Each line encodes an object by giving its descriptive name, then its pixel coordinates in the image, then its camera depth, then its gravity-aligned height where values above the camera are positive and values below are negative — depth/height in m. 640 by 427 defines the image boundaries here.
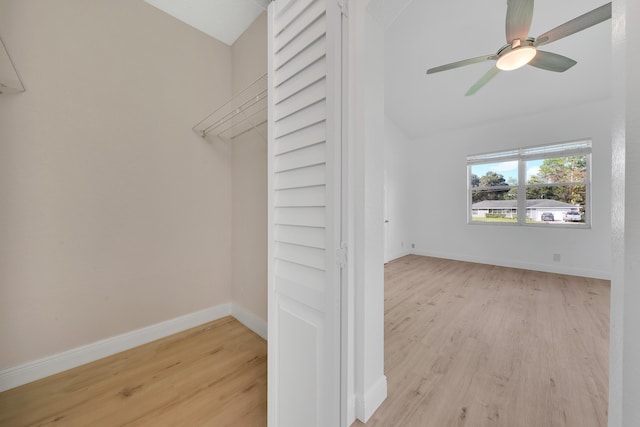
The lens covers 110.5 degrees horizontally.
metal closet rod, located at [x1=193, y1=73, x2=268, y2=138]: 1.82 +0.82
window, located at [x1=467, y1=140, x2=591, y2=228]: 3.49 +0.43
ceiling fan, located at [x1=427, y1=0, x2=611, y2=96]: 1.35 +1.22
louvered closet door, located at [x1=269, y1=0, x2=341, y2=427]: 0.78 -0.01
